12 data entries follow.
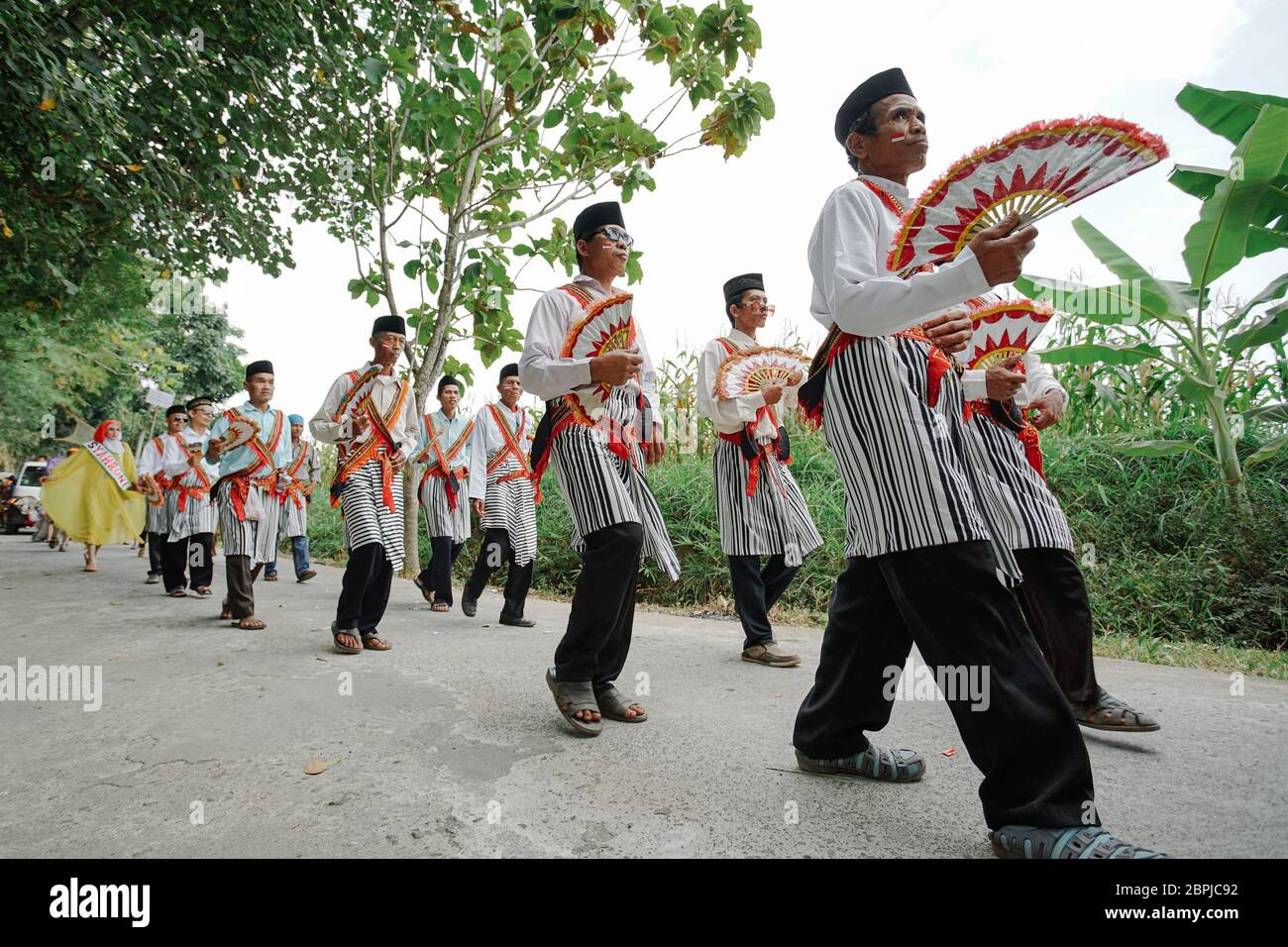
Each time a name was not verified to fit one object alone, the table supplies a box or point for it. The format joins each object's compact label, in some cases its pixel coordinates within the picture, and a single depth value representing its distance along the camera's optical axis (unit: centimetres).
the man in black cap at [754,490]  464
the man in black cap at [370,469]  495
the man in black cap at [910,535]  181
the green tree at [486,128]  685
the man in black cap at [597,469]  313
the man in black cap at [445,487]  753
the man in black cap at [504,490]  684
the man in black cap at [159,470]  886
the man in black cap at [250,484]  607
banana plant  539
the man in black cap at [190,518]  807
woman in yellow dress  1019
